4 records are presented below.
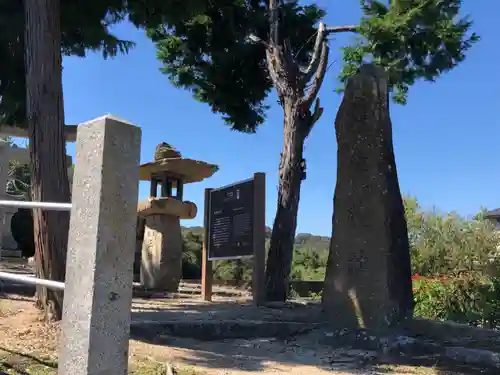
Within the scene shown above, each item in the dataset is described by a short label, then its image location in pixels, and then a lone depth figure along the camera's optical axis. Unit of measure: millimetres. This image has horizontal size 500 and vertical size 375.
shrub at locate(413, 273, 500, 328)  9016
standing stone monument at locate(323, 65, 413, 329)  6520
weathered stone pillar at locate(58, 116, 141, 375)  2502
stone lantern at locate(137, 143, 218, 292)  12039
